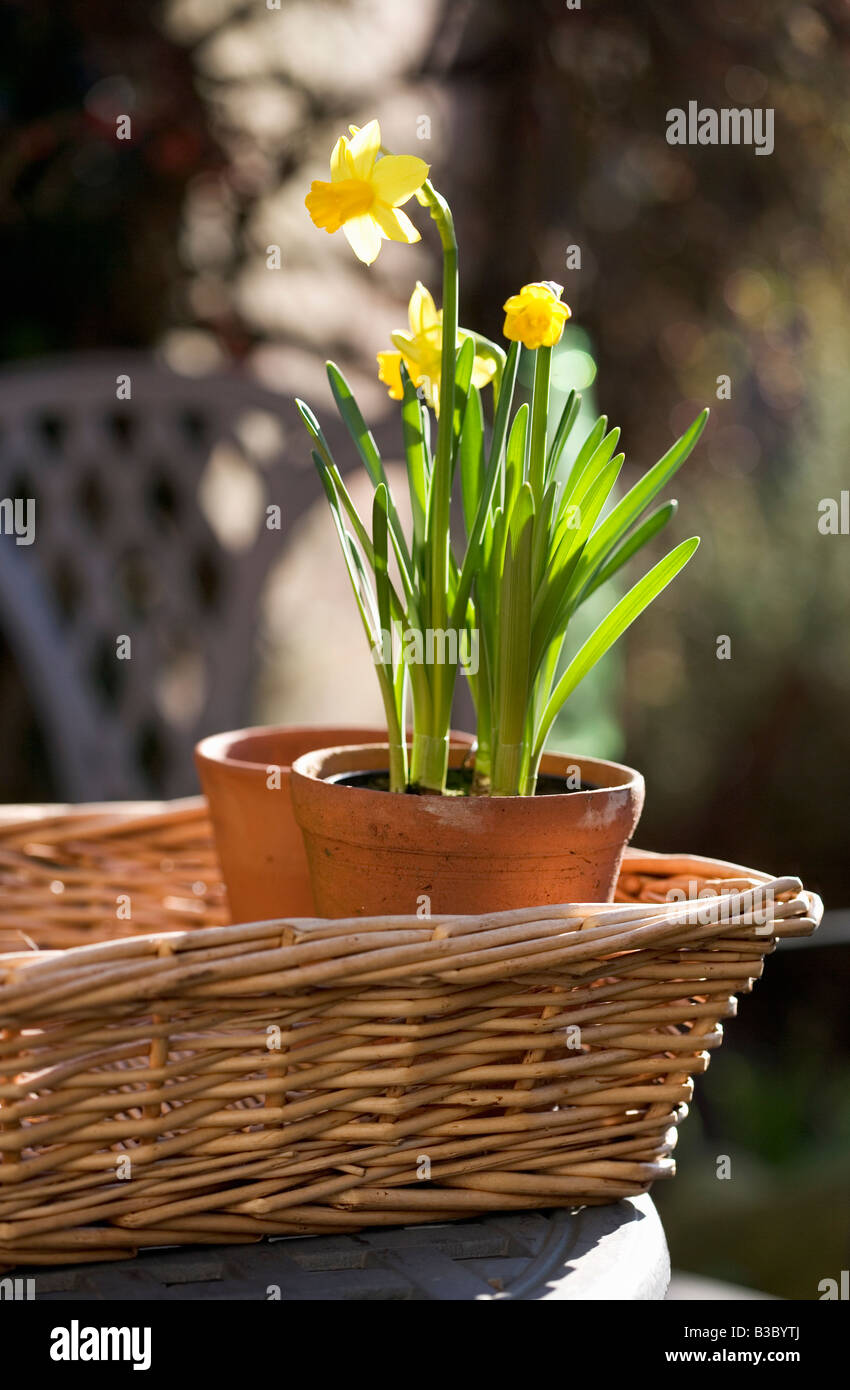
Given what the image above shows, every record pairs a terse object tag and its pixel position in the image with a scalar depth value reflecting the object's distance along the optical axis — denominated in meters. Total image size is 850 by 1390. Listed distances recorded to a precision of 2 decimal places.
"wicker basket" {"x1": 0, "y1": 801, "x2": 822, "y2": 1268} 1.62
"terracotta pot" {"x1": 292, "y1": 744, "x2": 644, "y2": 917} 1.69
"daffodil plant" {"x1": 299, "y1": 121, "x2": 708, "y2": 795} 1.71
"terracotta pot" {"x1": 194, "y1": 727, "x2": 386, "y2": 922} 1.80
